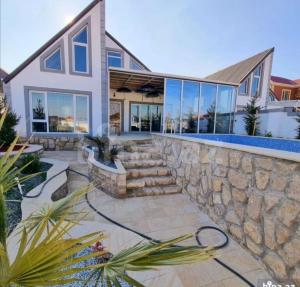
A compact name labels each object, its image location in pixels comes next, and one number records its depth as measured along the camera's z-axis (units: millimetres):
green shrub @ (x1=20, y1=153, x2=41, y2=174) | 4723
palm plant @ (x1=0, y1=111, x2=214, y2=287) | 743
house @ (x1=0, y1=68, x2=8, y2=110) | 12209
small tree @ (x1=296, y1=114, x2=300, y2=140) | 9016
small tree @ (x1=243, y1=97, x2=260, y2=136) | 11180
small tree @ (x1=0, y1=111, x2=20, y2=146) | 6211
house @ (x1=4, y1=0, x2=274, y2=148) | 8242
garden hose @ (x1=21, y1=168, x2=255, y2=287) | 2191
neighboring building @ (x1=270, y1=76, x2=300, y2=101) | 20875
